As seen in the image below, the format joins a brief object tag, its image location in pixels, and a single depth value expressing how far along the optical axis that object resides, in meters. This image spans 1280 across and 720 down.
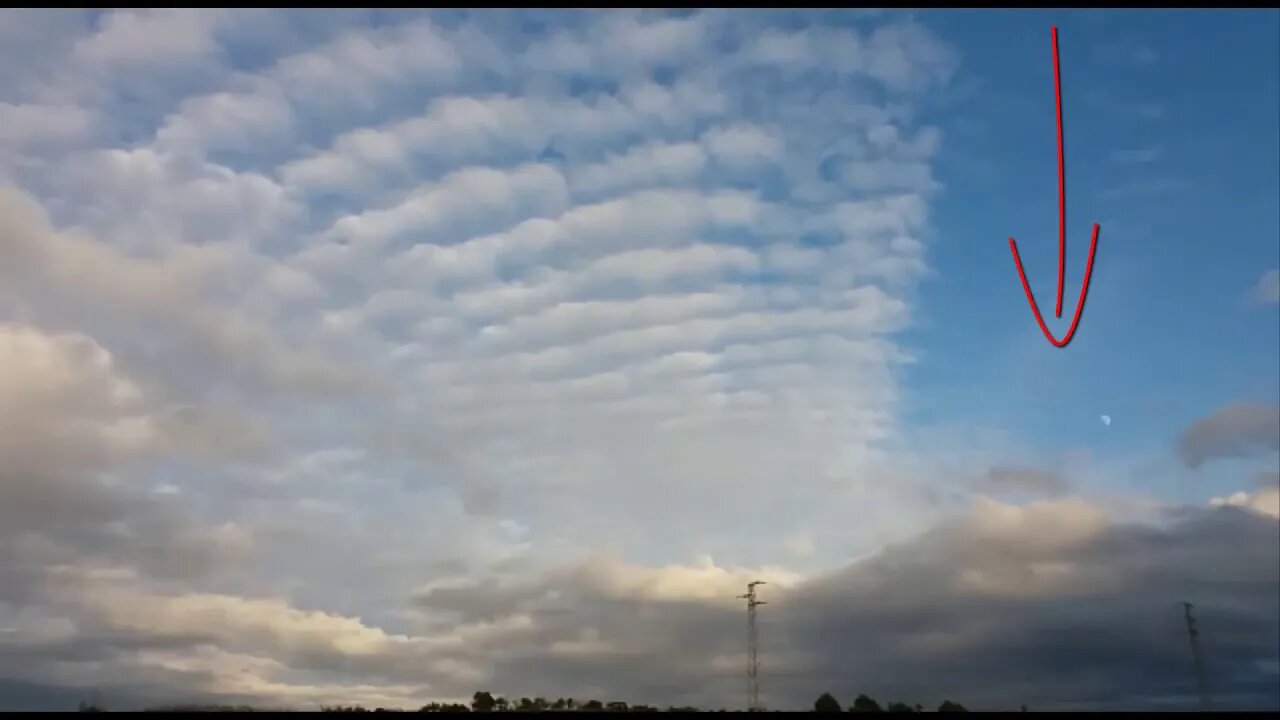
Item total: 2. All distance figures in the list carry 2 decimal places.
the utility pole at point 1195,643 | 139.68
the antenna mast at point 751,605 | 129.00
